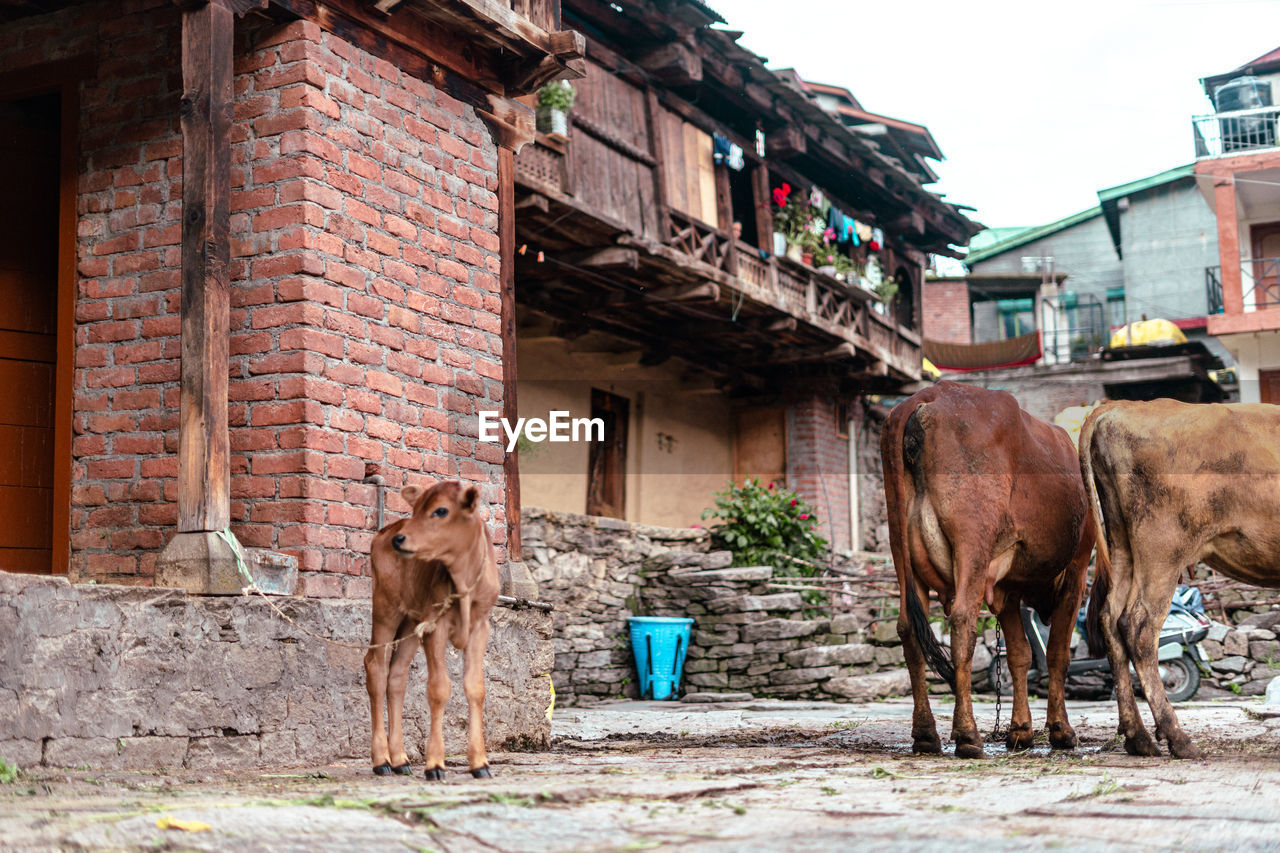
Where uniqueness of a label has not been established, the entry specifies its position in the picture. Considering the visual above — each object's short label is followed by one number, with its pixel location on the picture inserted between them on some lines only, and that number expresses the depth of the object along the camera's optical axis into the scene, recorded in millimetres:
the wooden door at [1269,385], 21453
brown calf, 4547
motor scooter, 12148
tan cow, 5840
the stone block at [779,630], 13531
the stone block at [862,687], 13047
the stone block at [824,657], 13227
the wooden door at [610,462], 16812
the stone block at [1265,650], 13578
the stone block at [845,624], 13984
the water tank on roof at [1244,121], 20953
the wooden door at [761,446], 19203
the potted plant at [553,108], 12047
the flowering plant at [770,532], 15016
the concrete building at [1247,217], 20438
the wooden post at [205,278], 5266
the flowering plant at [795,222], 16688
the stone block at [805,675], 13172
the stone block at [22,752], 4406
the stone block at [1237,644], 13664
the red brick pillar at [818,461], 18859
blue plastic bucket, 13484
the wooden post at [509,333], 7230
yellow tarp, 29656
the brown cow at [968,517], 6168
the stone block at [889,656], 14374
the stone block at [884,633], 14664
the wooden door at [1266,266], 21047
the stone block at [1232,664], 13570
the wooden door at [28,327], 6660
